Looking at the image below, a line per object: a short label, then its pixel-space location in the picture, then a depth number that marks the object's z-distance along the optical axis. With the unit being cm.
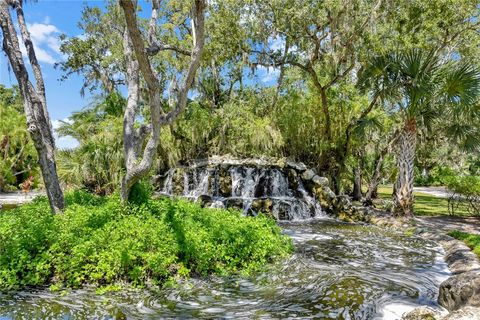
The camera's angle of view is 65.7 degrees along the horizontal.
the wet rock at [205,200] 1619
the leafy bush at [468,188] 1520
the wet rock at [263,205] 1610
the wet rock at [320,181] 1776
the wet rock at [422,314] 538
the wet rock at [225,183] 1889
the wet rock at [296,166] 1888
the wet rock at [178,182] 2019
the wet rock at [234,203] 1636
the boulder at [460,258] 820
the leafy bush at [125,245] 641
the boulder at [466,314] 479
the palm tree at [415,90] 1287
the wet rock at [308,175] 1829
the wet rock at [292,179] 1859
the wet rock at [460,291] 567
